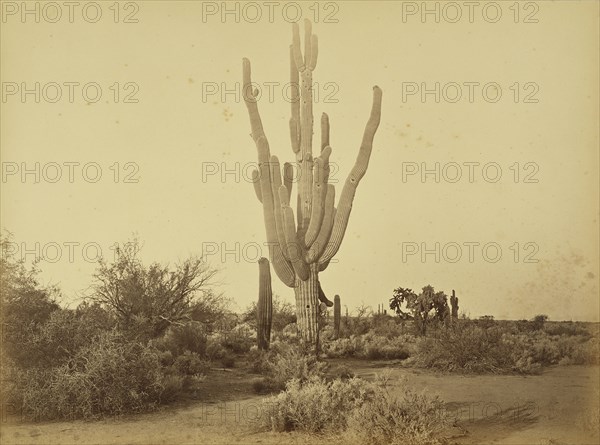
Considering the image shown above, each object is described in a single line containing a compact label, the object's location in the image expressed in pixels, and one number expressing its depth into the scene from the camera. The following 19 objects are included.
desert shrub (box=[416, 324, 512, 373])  13.66
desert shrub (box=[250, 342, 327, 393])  11.41
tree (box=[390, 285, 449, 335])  20.53
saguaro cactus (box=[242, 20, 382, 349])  12.92
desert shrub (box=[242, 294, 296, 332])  21.89
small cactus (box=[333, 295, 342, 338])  19.45
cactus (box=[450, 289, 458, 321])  20.90
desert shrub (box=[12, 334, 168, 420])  9.20
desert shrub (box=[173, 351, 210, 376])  12.16
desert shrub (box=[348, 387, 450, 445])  7.77
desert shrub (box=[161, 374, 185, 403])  10.25
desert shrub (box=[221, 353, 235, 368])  14.12
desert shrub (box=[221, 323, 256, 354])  16.47
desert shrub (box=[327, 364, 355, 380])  12.16
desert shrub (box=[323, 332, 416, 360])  16.02
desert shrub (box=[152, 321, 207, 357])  13.56
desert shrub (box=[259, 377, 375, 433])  8.48
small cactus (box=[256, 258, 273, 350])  14.94
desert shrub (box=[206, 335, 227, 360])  14.50
